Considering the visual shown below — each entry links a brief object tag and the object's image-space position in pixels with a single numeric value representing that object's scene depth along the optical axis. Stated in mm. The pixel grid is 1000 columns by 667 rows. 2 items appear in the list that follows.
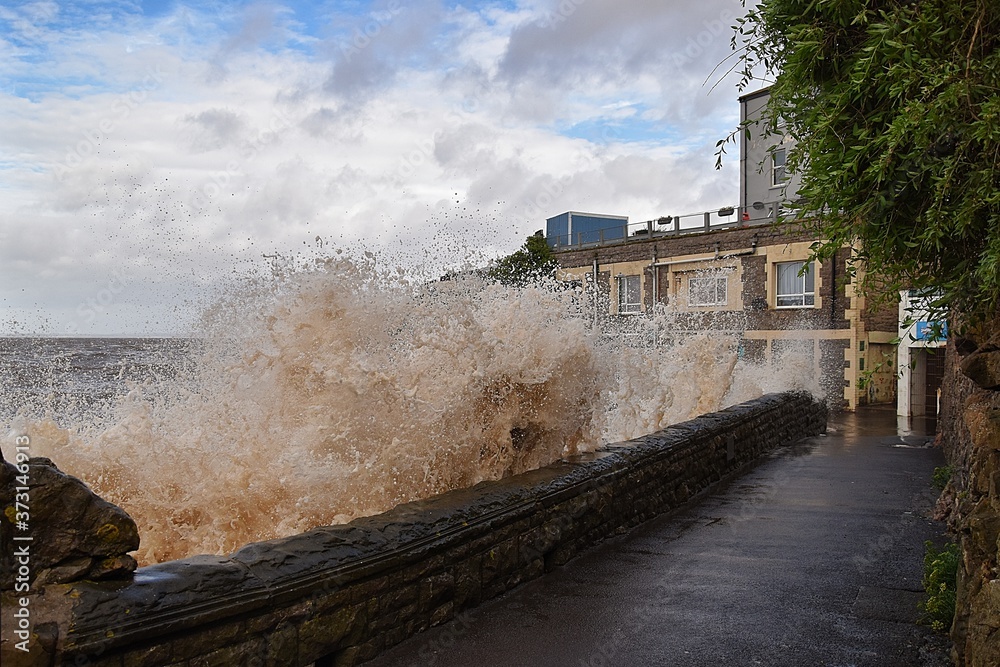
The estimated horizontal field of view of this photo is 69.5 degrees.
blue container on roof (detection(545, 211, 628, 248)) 30456
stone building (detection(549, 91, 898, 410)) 21234
